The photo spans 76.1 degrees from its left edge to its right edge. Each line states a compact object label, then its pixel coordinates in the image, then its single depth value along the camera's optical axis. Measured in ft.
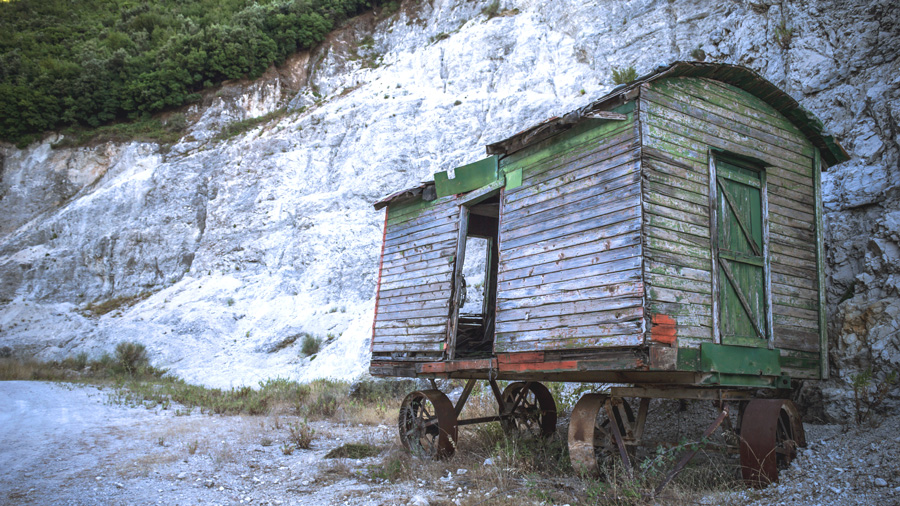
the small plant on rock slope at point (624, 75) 63.59
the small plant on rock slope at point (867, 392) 22.85
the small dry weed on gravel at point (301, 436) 30.12
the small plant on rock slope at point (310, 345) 63.72
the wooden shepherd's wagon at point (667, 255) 19.57
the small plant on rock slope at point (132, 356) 66.85
